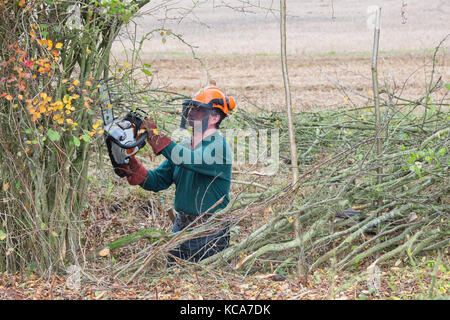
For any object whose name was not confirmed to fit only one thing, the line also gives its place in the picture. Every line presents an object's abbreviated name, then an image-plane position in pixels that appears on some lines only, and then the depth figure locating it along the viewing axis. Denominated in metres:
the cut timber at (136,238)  8.89
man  8.77
